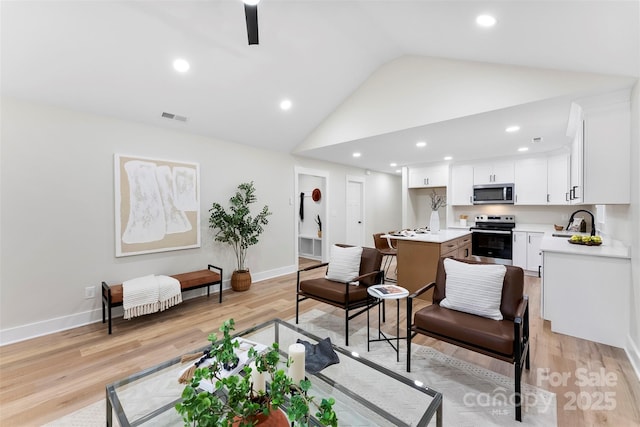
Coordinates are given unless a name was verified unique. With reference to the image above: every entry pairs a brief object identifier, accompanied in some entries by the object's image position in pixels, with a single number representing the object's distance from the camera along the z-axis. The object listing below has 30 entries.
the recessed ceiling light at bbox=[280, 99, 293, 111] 3.95
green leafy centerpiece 0.87
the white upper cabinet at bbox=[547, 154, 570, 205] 4.77
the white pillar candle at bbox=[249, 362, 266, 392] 1.39
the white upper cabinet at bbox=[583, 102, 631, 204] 2.53
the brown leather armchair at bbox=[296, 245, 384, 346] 2.69
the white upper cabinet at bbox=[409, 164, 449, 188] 6.10
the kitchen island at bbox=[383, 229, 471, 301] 3.72
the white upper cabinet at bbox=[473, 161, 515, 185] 5.37
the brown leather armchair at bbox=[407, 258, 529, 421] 1.75
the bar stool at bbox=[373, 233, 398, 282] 4.67
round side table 2.31
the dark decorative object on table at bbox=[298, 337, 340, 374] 1.70
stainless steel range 5.21
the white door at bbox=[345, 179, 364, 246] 6.76
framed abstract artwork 3.34
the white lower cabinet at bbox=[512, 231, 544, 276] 4.94
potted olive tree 4.15
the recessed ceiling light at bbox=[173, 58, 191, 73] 2.90
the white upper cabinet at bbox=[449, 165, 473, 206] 5.81
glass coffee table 1.37
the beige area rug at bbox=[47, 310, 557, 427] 1.70
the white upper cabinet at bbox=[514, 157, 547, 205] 5.03
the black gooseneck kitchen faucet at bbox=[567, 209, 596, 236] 4.40
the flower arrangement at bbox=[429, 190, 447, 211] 6.91
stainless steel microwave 5.31
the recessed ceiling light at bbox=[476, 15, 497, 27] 2.18
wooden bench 2.91
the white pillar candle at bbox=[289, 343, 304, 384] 1.48
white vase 4.31
